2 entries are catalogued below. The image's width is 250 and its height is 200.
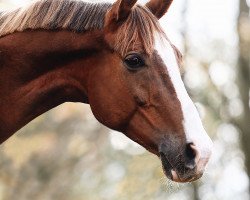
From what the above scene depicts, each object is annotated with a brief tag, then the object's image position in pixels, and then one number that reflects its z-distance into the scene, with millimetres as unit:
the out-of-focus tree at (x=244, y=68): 36344
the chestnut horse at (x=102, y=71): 9609
